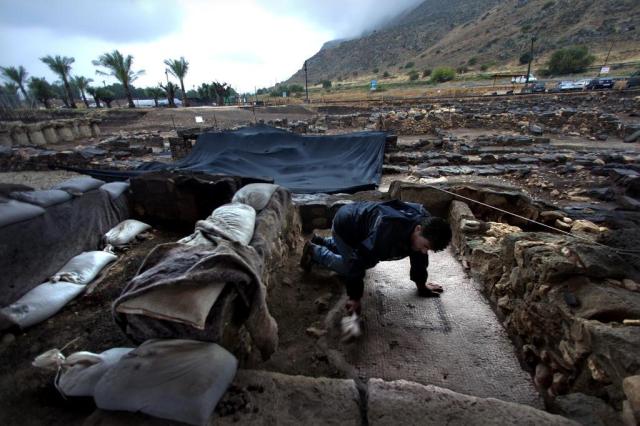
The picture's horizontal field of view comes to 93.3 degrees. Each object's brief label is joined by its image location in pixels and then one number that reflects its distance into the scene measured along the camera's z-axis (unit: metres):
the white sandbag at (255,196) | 3.15
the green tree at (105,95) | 37.34
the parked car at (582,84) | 22.60
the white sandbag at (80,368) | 1.62
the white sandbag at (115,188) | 4.31
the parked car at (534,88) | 23.25
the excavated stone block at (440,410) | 1.31
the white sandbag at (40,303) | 2.53
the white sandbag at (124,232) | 3.95
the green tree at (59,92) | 40.52
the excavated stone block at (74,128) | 15.76
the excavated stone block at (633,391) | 1.25
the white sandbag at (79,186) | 3.77
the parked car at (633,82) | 19.11
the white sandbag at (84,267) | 3.08
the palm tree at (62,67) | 32.72
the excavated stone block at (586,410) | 1.39
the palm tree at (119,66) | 30.30
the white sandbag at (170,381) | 1.30
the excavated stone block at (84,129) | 16.31
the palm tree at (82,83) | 38.66
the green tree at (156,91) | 40.38
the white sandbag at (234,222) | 2.27
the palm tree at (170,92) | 34.44
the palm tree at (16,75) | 37.59
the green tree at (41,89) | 35.50
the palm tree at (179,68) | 34.19
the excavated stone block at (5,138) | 13.01
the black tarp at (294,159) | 6.55
